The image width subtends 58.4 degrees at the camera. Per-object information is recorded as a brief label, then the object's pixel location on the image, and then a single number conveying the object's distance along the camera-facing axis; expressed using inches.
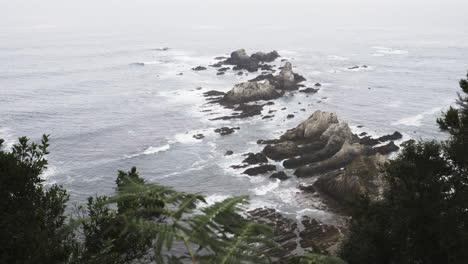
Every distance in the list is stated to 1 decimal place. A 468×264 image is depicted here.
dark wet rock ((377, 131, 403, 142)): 2544.3
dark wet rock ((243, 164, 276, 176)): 2186.3
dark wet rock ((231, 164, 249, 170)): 2256.8
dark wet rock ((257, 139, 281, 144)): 2532.0
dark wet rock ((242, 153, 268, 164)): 2292.1
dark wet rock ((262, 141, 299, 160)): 2356.1
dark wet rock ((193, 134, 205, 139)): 2691.9
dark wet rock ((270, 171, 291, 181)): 2122.3
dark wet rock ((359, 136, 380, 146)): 2486.2
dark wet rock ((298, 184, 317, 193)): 1989.4
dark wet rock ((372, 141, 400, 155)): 2358.5
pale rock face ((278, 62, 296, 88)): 3833.7
